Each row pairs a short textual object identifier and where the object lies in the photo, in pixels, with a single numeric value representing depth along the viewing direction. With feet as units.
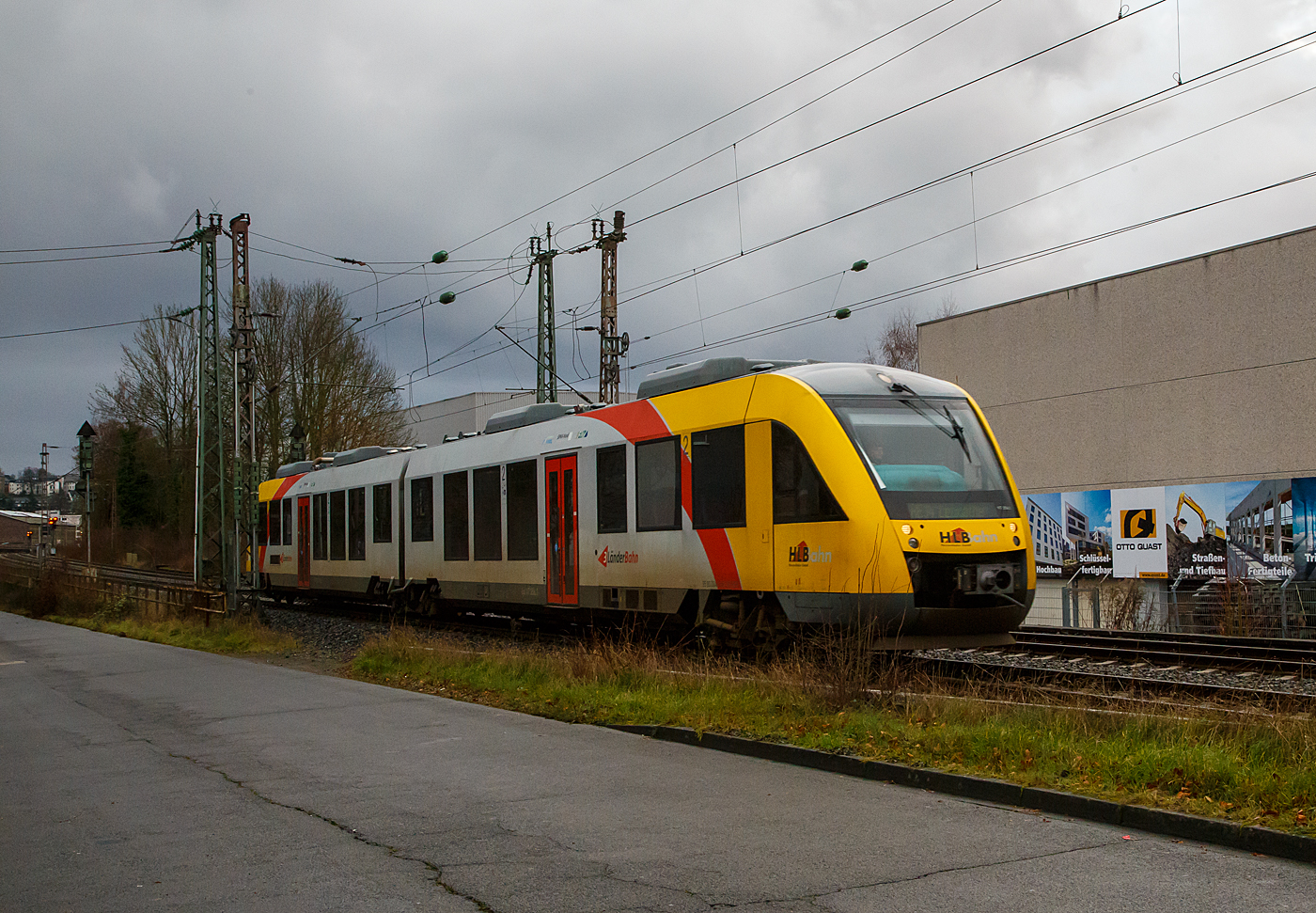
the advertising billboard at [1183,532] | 86.12
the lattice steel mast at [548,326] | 91.59
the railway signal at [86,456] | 144.97
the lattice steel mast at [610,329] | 83.97
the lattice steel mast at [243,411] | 78.64
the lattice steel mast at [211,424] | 84.38
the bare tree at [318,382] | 144.25
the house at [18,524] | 353.47
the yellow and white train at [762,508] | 37.55
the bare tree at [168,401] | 178.40
